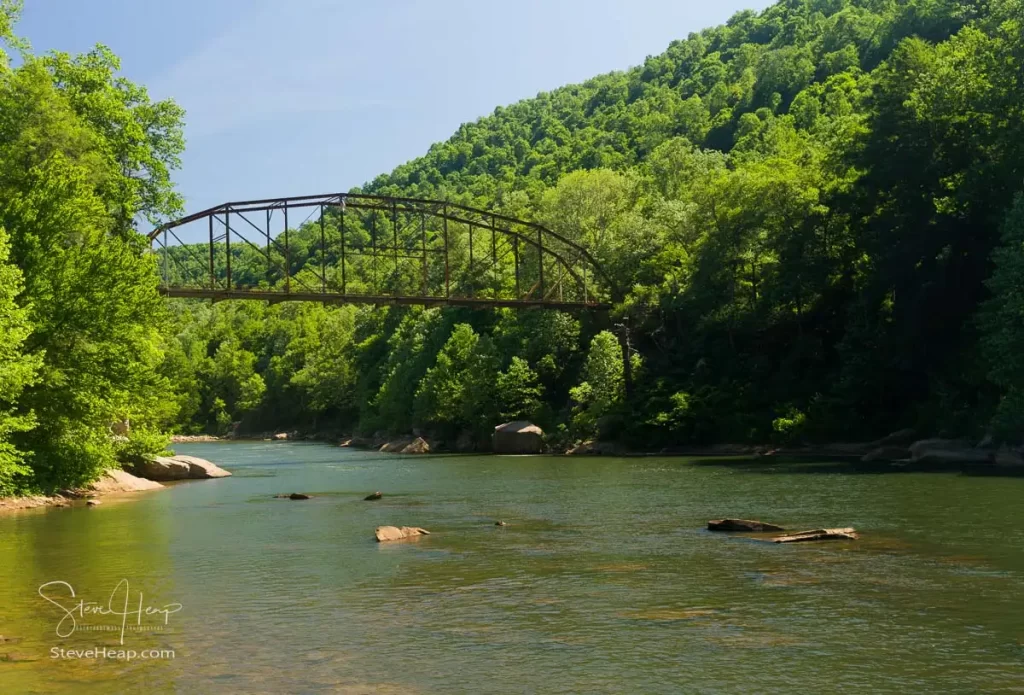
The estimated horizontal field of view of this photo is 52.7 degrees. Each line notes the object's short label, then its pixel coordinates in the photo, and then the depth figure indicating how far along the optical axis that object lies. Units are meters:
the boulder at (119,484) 43.81
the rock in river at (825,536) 25.44
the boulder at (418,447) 84.50
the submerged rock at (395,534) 27.42
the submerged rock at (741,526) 27.38
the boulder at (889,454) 52.78
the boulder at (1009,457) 45.38
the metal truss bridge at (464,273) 70.75
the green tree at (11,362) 30.67
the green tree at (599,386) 73.12
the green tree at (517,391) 81.19
